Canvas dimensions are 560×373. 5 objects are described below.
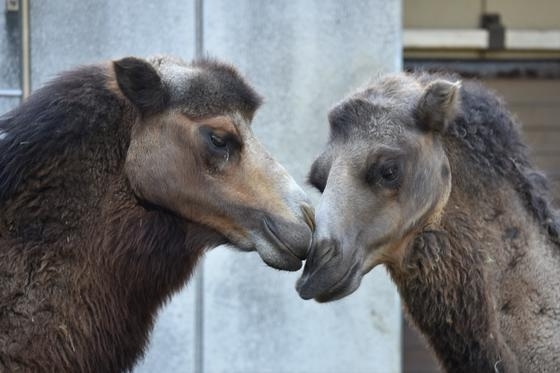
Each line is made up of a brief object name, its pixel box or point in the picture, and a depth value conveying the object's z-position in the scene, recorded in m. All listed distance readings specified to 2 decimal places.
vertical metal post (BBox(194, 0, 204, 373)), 11.68
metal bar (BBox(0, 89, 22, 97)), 10.88
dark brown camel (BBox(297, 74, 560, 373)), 7.61
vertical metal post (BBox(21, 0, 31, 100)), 11.20
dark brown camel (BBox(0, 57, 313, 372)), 6.91
